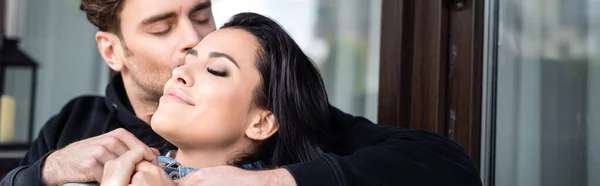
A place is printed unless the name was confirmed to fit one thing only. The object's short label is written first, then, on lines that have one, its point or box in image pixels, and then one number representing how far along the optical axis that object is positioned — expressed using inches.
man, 46.8
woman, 50.4
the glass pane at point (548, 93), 66.0
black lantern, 112.8
